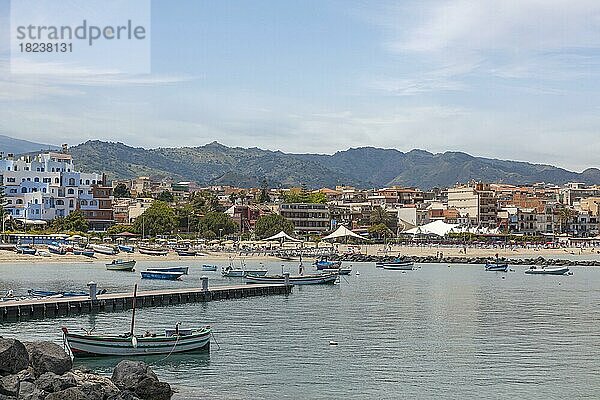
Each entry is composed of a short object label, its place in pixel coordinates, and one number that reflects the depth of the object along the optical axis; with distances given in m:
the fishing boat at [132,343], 29.20
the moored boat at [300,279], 60.45
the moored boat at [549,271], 90.62
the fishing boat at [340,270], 77.66
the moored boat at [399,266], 94.12
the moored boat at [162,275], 70.31
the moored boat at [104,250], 97.62
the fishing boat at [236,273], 70.66
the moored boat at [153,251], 101.94
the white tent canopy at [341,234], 121.38
